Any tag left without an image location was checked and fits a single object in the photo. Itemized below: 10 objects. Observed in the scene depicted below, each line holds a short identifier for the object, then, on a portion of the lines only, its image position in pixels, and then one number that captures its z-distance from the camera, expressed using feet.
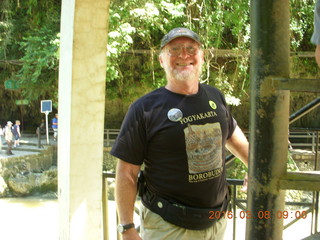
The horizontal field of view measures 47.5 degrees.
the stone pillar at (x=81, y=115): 7.27
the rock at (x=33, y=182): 44.11
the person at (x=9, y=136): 46.54
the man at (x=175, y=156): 5.20
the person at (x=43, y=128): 58.59
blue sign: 49.93
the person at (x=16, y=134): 51.08
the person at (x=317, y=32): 3.21
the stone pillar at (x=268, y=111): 3.04
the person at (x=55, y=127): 54.29
